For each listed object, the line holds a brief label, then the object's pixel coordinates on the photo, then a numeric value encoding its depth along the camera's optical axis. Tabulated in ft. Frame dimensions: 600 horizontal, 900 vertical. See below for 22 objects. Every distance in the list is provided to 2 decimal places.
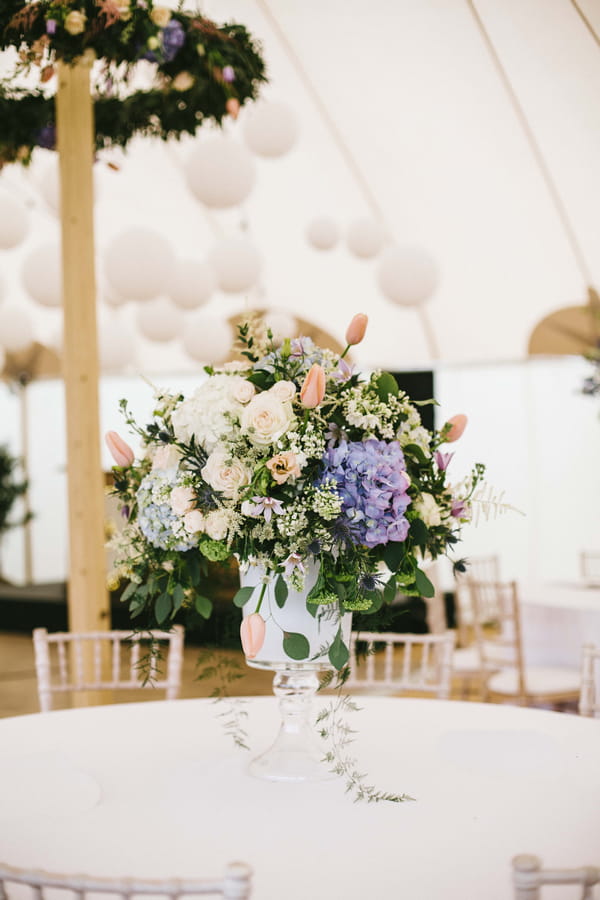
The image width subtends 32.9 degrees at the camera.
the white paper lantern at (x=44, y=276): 18.13
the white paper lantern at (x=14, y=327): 23.27
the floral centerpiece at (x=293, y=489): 5.66
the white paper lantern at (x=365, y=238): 20.53
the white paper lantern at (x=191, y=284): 18.52
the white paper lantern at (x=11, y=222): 16.05
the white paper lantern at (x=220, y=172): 14.71
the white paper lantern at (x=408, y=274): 17.71
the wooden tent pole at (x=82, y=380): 13.53
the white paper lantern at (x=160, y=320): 22.45
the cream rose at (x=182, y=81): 12.32
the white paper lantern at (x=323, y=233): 20.97
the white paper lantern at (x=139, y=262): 15.90
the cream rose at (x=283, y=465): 5.56
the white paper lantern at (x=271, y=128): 15.93
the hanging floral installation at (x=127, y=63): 11.10
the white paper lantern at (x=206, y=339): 21.71
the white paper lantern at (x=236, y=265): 19.11
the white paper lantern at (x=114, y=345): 22.57
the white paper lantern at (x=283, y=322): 19.77
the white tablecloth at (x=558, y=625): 17.07
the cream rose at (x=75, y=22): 10.85
